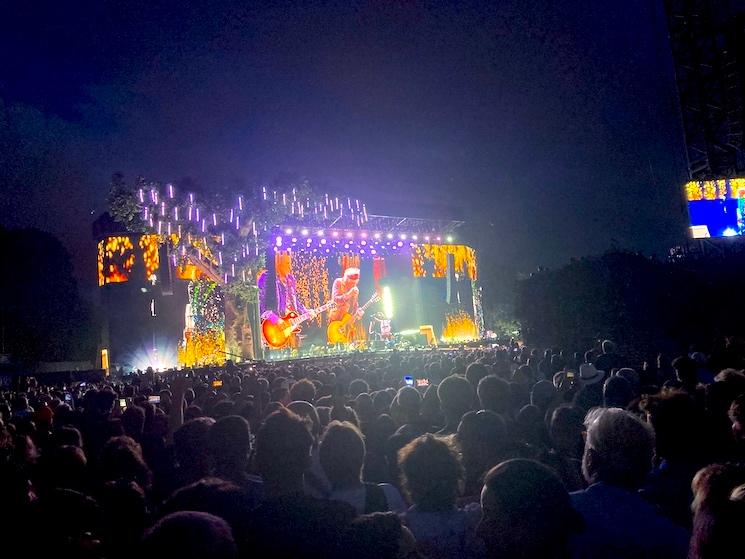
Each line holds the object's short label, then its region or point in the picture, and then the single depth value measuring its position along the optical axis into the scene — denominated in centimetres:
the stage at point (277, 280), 2850
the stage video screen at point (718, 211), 2359
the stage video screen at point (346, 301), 3250
